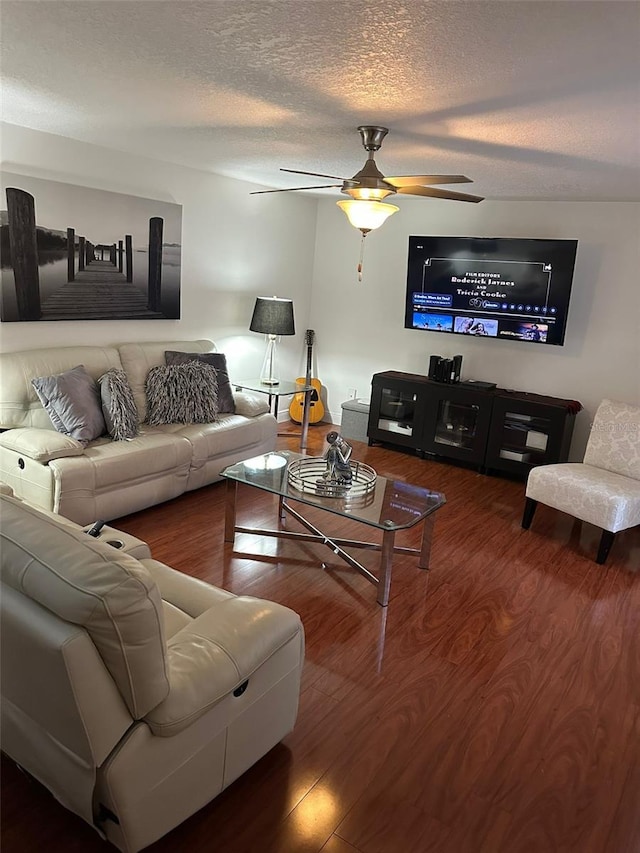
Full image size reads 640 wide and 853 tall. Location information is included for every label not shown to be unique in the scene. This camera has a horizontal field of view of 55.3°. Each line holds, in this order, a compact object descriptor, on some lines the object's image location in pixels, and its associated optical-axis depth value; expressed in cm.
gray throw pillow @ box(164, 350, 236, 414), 455
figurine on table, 341
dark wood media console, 490
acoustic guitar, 627
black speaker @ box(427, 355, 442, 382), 543
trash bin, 586
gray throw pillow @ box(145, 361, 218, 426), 426
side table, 520
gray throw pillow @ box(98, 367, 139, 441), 382
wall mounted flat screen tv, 482
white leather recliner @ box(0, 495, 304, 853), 141
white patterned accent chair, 363
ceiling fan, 286
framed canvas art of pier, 379
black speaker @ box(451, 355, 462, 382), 537
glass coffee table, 304
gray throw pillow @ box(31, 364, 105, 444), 365
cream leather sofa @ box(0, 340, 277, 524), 336
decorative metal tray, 332
